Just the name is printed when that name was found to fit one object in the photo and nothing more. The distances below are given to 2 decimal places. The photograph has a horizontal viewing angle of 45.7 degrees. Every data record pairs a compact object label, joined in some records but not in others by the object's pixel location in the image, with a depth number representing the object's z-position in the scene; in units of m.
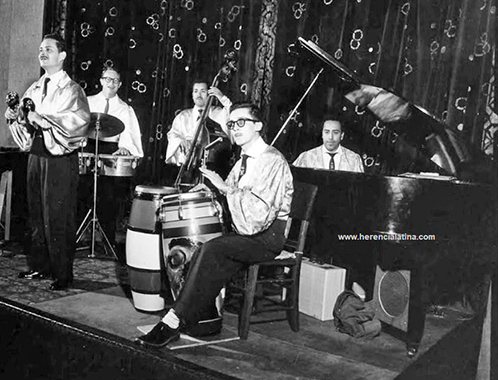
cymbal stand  5.16
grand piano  3.24
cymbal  5.12
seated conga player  3.19
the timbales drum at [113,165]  5.21
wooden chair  3.47
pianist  4.81
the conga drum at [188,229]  3.37
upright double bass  3.89
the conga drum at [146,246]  3.64
